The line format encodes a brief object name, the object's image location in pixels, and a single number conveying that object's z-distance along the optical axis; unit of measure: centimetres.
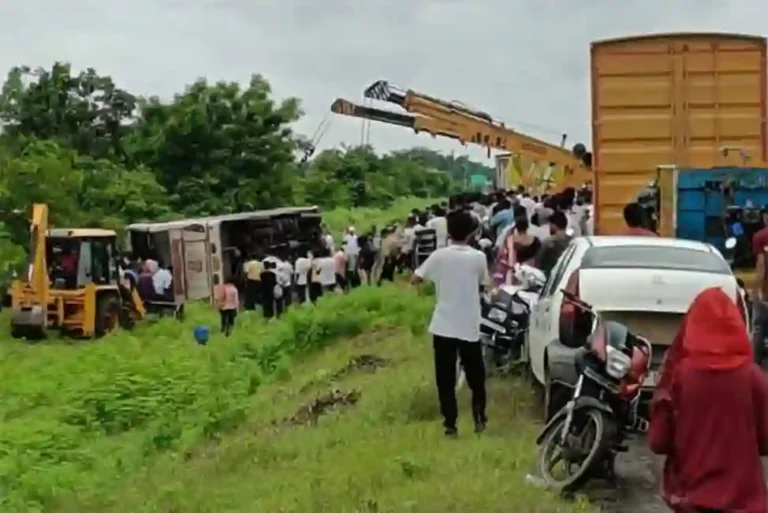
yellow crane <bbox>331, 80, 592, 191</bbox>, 3659
